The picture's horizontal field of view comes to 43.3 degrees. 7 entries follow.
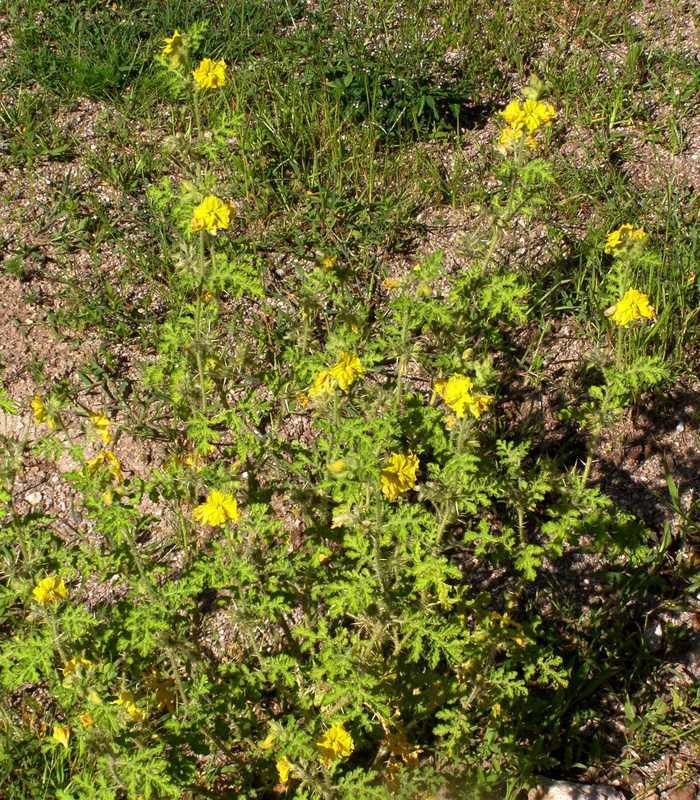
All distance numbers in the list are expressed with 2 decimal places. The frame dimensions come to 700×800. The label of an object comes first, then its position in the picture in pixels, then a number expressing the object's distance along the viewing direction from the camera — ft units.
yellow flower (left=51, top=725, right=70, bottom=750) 9.37
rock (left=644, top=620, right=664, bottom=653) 12.10
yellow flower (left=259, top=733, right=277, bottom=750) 9.73
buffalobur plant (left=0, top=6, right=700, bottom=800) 9.22
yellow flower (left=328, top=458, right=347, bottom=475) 8.96
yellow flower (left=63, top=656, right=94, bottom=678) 9.32
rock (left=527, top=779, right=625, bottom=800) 10.68
